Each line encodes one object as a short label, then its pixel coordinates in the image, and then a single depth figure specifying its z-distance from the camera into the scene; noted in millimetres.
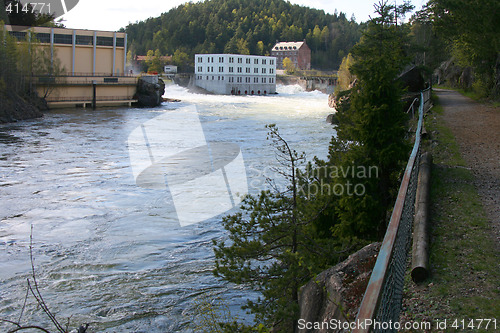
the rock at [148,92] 66125
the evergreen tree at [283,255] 7387
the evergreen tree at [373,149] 9023
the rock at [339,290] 5441
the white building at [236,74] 106312
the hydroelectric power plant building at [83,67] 59094
